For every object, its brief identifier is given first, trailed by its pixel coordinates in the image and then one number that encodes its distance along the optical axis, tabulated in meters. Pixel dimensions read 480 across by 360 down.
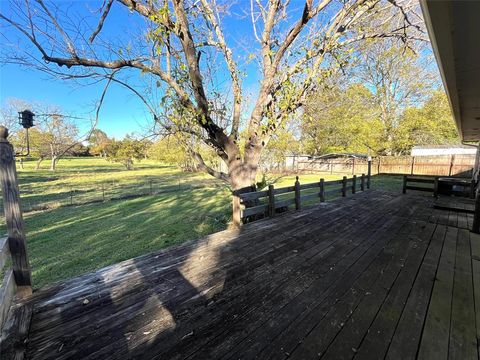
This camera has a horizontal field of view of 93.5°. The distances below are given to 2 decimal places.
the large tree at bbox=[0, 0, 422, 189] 4.13
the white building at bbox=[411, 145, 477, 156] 20.88
